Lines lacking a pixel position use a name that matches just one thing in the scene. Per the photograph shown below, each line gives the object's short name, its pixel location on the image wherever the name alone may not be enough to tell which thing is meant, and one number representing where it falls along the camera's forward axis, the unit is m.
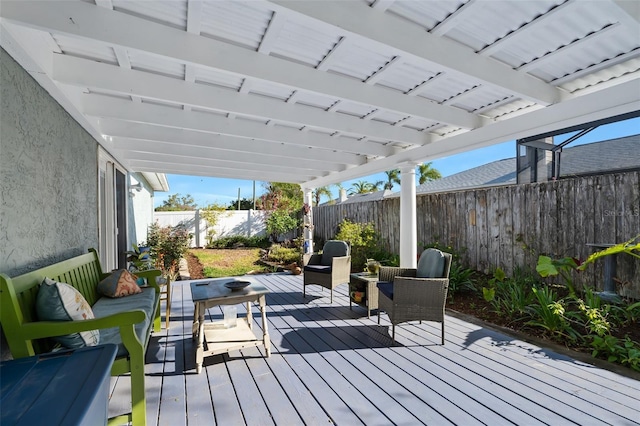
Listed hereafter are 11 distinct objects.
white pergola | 2.13
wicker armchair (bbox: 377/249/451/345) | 3.55
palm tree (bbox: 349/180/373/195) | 24.76
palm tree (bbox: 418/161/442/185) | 21.23
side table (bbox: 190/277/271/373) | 3.05
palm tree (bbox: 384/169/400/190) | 23.41
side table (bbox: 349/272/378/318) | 4.40
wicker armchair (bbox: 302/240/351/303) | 5.22
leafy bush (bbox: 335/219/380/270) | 7.76
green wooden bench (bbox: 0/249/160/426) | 1.93
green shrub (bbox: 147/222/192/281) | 7.23
